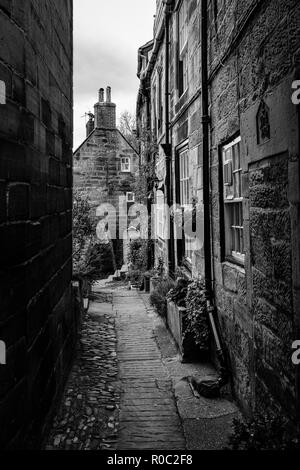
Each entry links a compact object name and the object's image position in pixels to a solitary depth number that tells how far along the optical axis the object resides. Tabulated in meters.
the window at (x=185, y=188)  8.10
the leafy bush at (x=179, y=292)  6.86
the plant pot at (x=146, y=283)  13.11
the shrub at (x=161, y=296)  8.26
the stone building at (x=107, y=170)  20.03
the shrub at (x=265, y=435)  2.68
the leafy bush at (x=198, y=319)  5.84
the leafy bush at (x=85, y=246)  11.00
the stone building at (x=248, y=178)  3.06
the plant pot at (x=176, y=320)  6.30
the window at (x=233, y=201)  4.93
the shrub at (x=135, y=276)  14.50
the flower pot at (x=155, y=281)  9.79
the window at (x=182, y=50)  8.09
